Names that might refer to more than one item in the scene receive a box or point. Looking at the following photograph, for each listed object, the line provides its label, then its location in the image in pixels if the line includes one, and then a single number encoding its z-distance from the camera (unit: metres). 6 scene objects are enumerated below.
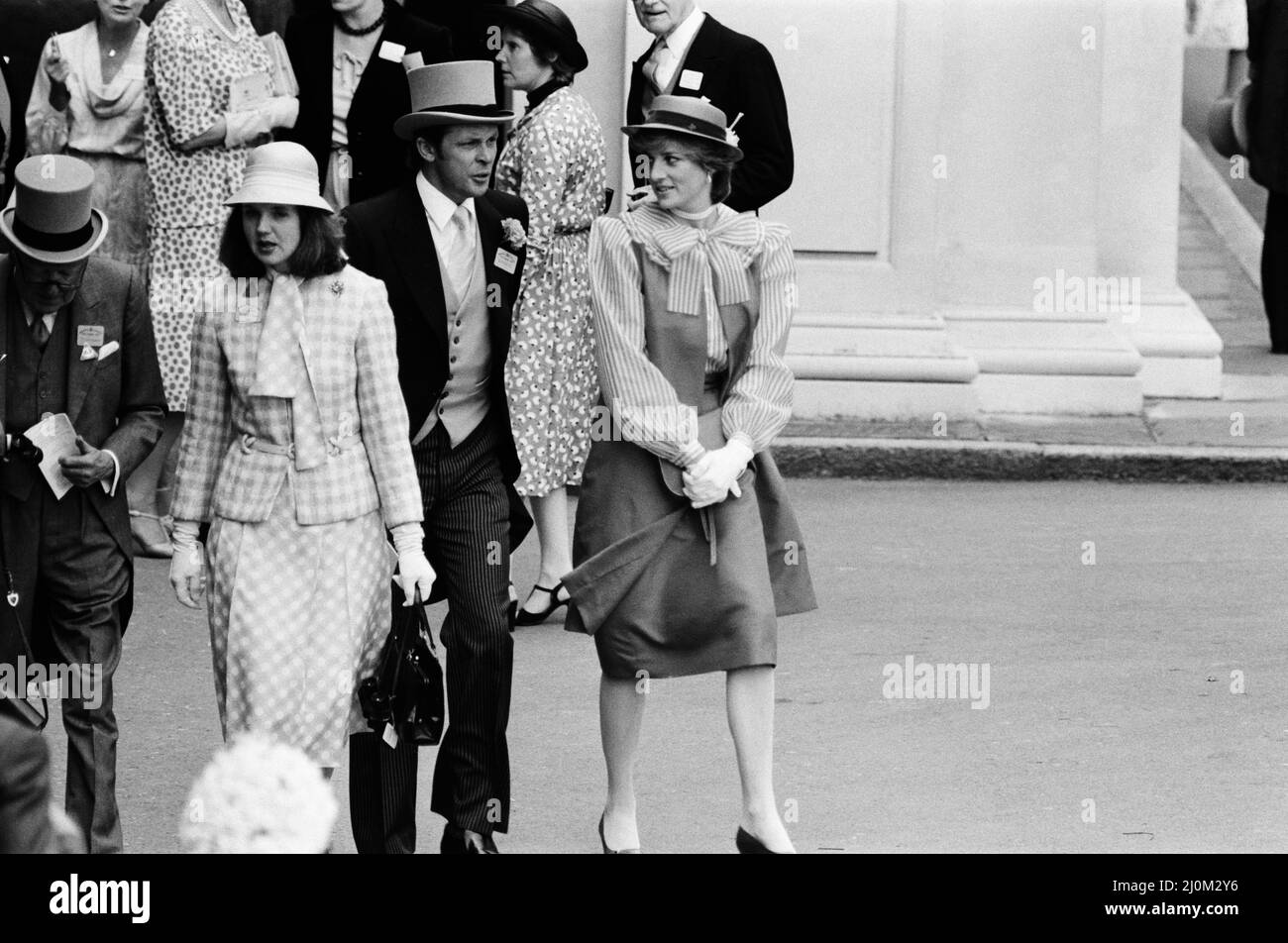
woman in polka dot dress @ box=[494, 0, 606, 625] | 17.05
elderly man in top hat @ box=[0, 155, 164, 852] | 12.30
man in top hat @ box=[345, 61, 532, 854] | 12.65
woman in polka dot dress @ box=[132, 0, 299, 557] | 19.47
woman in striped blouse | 12.80
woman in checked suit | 11.62
